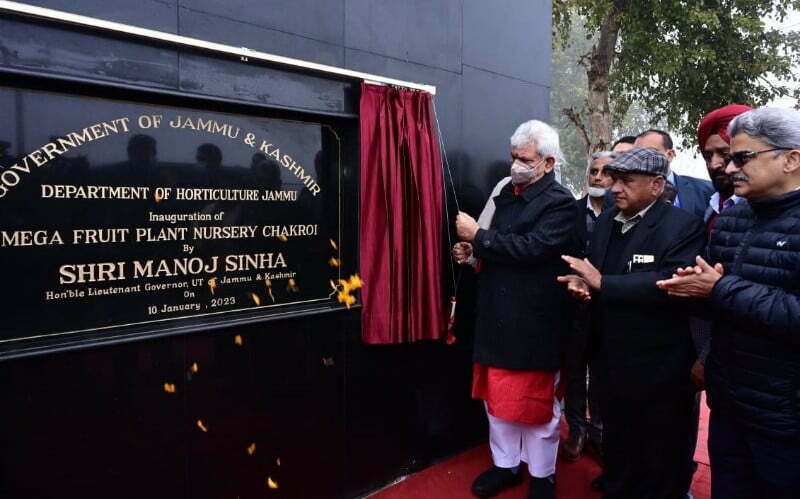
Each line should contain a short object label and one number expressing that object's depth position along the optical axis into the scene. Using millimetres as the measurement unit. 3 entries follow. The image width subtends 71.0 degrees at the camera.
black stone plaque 2109
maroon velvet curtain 3043
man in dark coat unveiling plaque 2922
